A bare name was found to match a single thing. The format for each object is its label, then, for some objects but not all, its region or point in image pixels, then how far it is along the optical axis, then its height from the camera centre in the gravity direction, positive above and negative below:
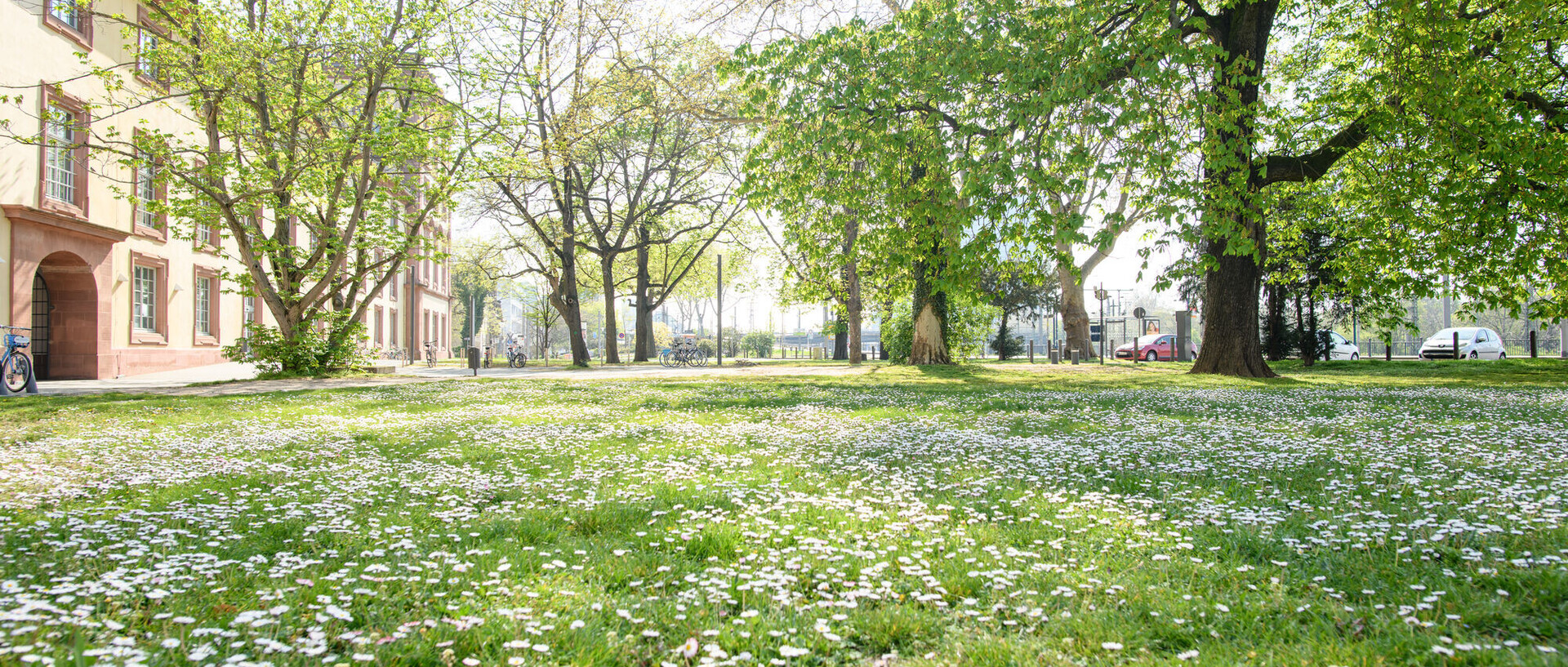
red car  37.22 -0.28
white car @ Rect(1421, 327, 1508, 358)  31.84 -0.26
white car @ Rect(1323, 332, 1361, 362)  36.81 -0.48
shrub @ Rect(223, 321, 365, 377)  19.09 -0.04
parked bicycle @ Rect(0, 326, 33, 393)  13.73 -0.18
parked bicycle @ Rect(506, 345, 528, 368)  34.33 -0.42
